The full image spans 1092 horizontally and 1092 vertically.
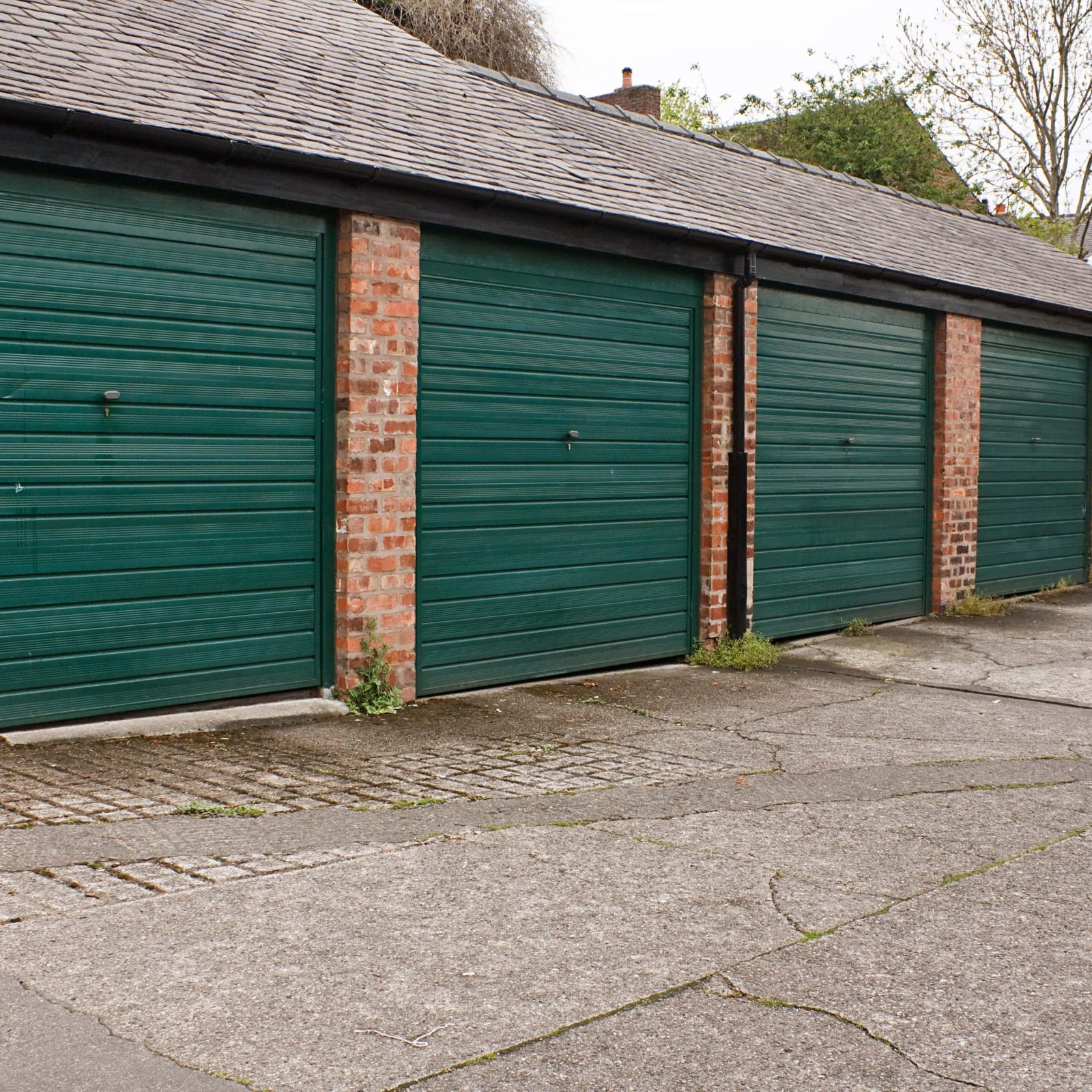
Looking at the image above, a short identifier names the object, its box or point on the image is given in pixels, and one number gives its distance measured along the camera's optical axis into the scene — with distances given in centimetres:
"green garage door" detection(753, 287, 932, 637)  1098
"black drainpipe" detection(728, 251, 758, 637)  1020
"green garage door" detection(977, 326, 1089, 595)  1405
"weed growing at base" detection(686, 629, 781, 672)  992
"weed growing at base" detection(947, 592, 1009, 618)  1318
